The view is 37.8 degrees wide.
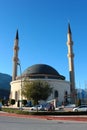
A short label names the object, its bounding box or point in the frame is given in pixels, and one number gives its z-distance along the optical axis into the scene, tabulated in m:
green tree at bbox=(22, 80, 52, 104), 21.01
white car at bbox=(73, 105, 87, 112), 20.32
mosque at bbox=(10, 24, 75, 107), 37.38
